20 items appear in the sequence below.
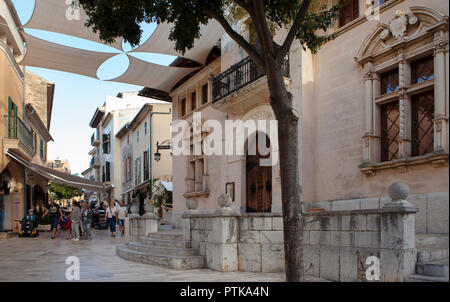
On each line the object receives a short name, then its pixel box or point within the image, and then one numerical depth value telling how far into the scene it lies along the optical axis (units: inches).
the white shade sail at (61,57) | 558.9
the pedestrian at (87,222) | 723.4
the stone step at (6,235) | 711.1
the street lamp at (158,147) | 875.8
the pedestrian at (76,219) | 705.0
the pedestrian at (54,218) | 746.2
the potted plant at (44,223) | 927.7
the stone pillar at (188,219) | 430.9
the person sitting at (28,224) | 745.6
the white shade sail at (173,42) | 540.5
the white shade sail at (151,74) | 634.8
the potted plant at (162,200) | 932.0
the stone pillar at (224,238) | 374.0
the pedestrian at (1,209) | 745.0
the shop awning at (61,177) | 765.2
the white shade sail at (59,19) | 481.4
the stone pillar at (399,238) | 252.8
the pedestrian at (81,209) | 760.5
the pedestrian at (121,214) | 766.5
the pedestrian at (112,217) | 786.2
